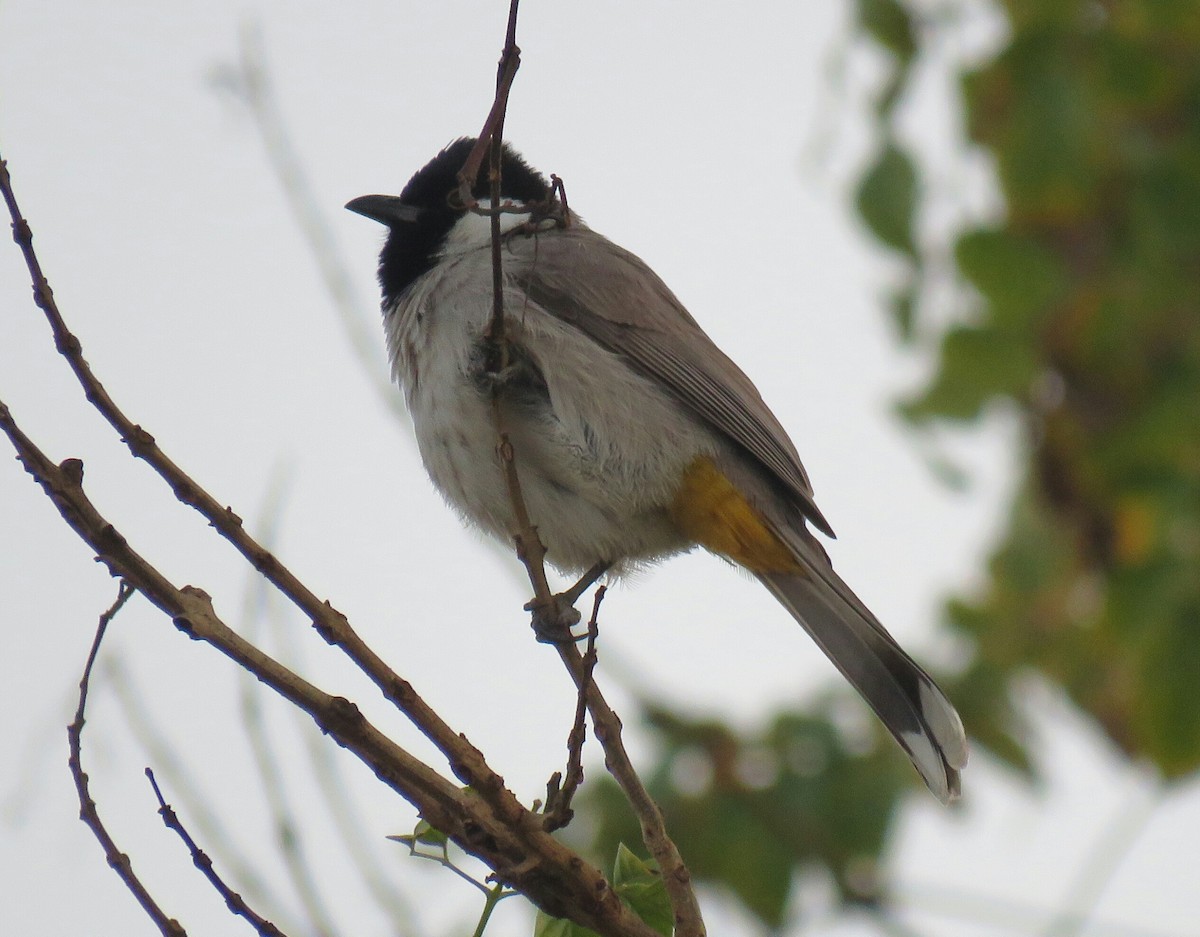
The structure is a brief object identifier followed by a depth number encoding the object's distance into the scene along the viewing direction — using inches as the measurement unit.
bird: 272.4
